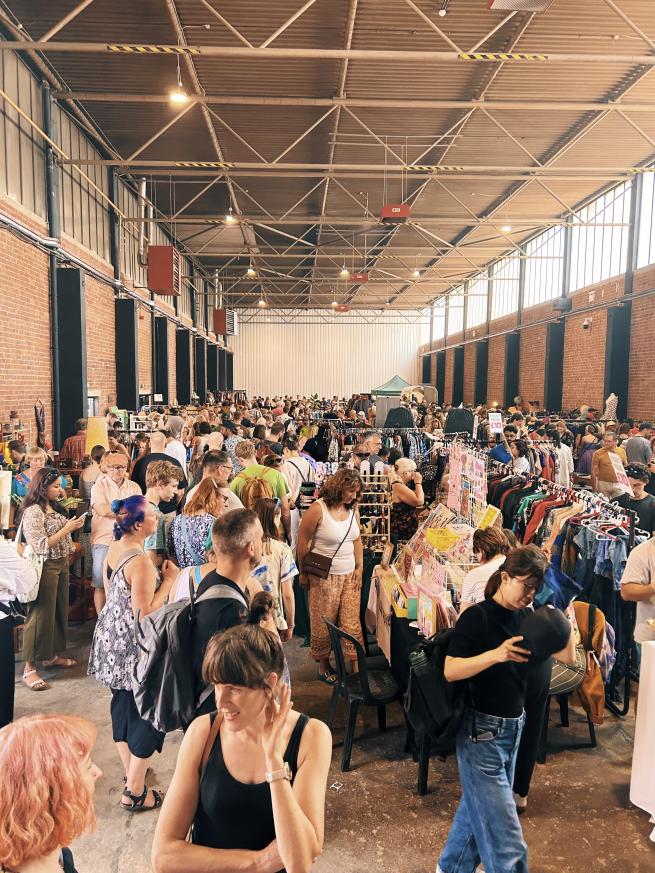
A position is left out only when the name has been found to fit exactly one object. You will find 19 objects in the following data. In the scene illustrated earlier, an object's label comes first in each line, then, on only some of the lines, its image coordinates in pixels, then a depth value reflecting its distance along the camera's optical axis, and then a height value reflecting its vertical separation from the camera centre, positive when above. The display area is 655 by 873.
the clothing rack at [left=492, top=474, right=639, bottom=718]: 4.43 -1.95
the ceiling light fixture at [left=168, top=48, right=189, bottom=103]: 8.01 +3.65
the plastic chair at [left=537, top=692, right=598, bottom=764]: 3.83 -2.17
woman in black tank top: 1.62 -1.02
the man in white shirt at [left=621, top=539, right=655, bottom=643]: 3.61 -1.11
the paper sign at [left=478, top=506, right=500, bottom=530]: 4.70 -0.96
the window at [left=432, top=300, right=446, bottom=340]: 35.91 +3.84
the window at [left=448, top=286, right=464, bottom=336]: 32.81 +3.88
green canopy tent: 15.10 -0.23
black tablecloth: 3.84 -1.60
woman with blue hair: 3.09 -1.24
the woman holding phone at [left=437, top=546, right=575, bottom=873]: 2.41 -1.21
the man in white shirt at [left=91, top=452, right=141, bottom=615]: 5.04 -0.98
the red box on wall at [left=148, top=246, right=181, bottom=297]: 12.23 +2.24
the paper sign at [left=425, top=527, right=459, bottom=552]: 4.59 -1.11
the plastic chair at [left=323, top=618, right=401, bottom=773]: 3.78 -1.87
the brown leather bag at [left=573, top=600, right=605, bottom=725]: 4.01 -1.80
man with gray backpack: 2.51 -1.01
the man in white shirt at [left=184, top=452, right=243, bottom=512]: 4.95 -0.65
